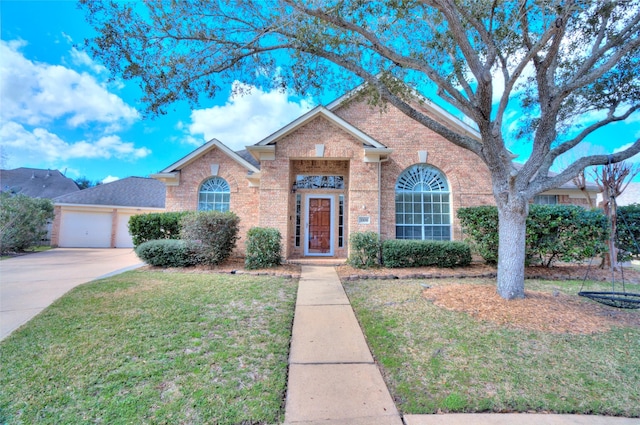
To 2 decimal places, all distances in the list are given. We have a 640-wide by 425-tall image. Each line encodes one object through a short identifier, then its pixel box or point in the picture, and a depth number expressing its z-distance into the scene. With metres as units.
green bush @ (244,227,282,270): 8.63
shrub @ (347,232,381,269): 9.10
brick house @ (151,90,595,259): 9.94
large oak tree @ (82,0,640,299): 5.31
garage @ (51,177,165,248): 17.11
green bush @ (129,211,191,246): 10.55
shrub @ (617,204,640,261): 8.30
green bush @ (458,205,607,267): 8.16
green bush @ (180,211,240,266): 8.58
